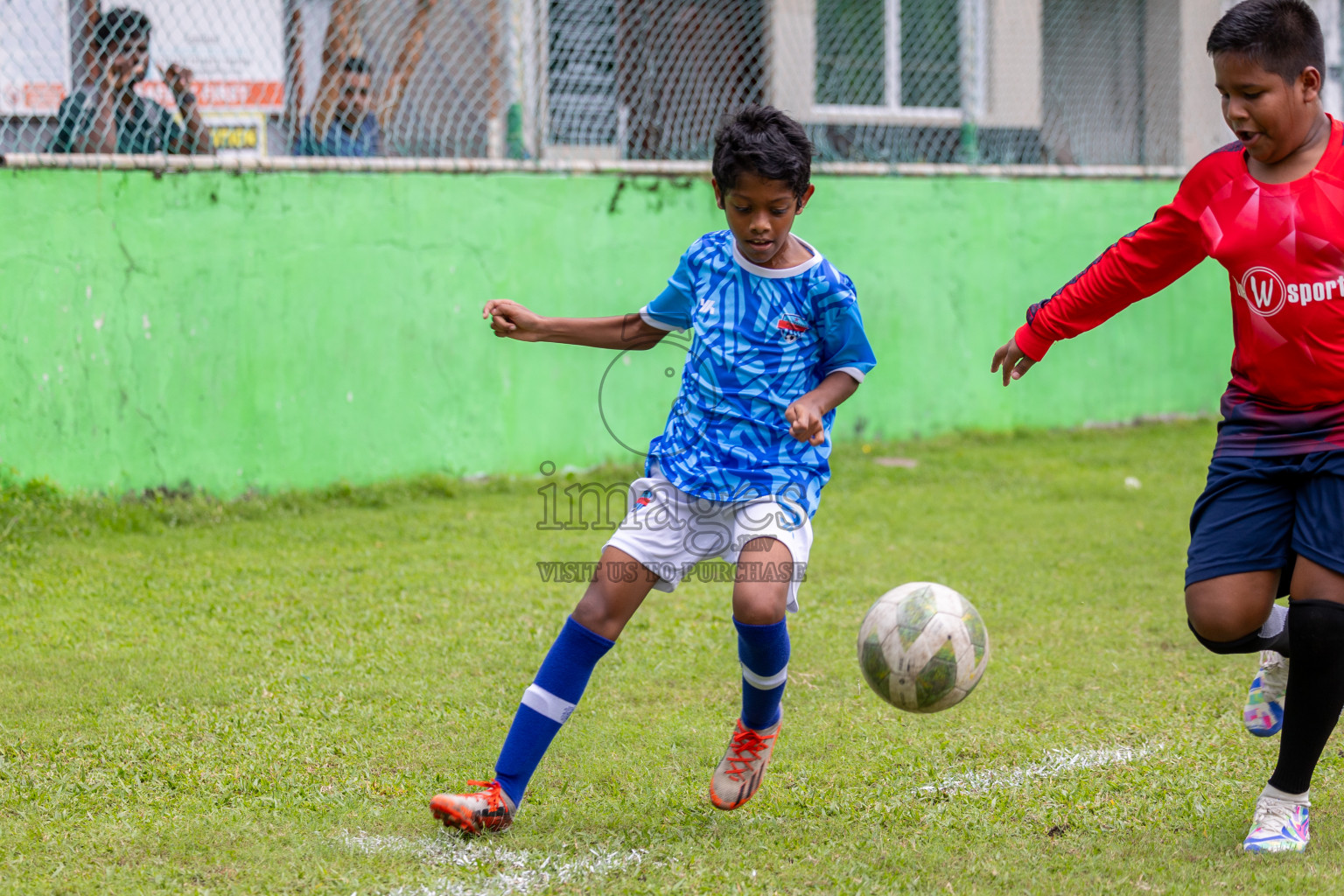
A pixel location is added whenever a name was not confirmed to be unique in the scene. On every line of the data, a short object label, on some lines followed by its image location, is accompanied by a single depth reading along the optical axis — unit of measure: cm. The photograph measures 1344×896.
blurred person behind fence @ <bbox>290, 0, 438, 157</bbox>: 1407
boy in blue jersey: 641
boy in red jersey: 594
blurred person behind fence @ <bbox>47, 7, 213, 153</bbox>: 1299
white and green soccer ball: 650
